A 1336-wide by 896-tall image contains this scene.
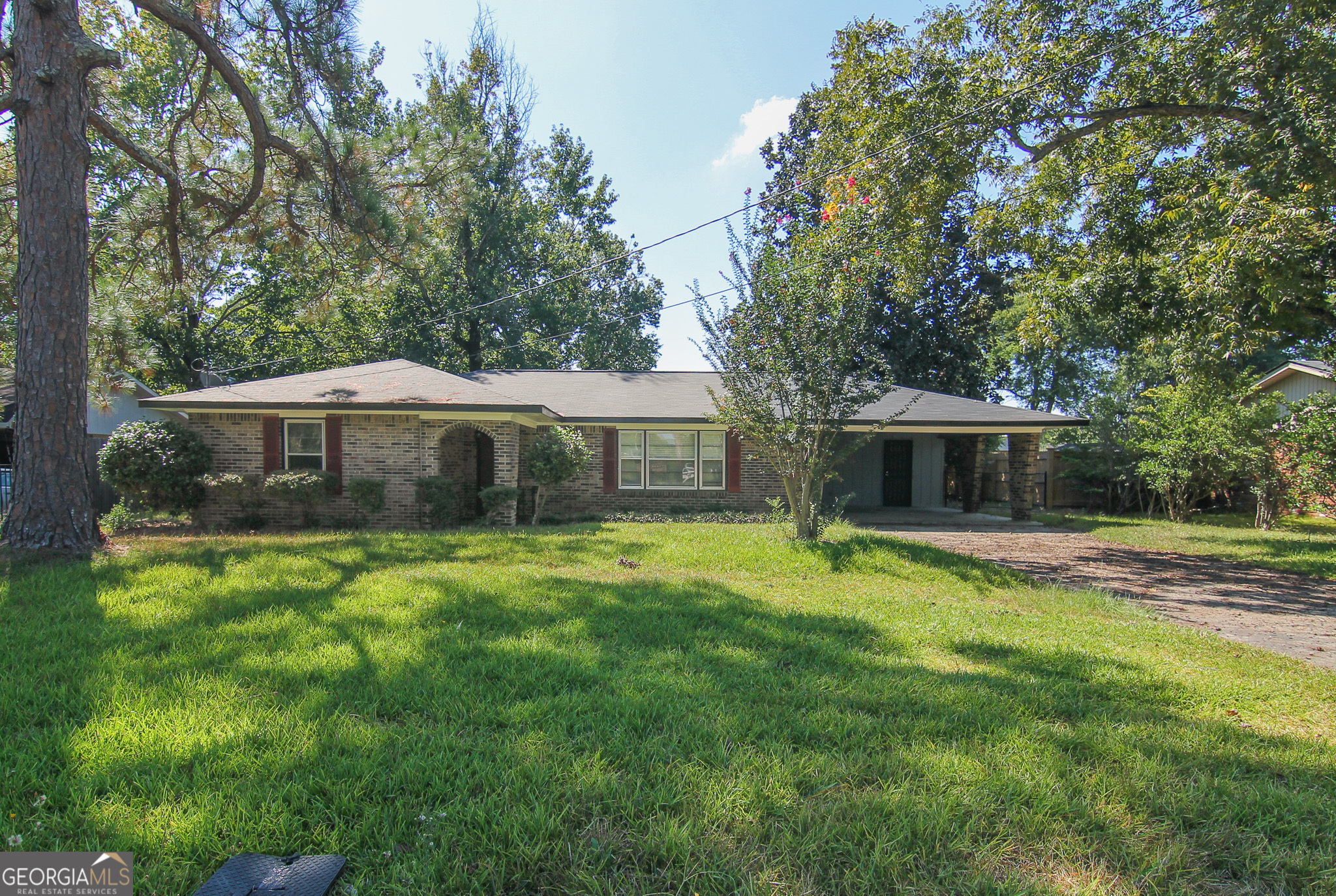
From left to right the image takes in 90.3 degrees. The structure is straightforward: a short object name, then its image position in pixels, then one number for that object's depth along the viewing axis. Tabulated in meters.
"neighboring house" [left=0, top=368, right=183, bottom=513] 11.20
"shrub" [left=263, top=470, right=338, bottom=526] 11.45
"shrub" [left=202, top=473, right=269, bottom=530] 11.62
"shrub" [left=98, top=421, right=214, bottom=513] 11.14
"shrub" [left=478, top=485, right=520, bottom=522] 11.88
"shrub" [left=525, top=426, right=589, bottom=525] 12.52
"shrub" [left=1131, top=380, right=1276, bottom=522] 14.27
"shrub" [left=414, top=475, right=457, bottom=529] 11.57
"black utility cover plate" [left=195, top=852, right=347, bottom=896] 1.95
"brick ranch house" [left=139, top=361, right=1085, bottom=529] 12.02
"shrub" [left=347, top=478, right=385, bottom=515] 11.53
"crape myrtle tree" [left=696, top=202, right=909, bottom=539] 8.59
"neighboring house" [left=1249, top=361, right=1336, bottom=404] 17.16
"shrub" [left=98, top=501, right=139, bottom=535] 10.91
